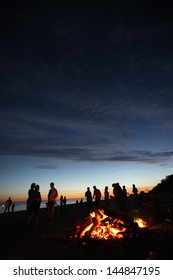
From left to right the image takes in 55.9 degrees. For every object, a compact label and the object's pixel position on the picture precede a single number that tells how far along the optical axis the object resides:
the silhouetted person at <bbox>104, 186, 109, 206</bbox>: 16.98
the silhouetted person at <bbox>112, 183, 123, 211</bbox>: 11.65
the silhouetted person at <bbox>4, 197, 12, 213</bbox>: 20.80
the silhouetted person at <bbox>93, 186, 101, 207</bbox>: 15.47
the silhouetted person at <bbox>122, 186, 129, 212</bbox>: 15.36
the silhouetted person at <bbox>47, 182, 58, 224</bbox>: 10.79
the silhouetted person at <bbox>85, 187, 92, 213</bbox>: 14.56
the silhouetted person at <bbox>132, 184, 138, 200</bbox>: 20.13
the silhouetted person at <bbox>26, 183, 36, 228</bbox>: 9.61
